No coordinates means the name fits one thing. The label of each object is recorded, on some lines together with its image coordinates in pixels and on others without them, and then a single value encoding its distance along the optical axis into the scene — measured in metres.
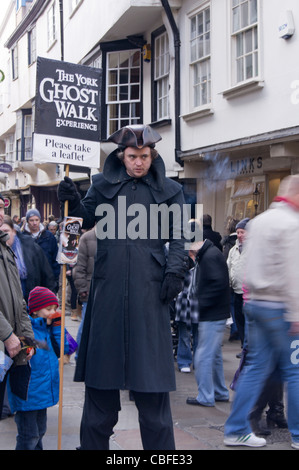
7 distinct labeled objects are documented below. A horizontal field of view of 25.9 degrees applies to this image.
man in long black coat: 3.79
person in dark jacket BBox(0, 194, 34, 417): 3.99
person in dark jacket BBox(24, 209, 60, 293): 9.09
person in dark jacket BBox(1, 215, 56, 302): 6.35
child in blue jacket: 4.24
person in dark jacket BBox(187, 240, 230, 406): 6.26
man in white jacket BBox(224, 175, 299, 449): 4.49
